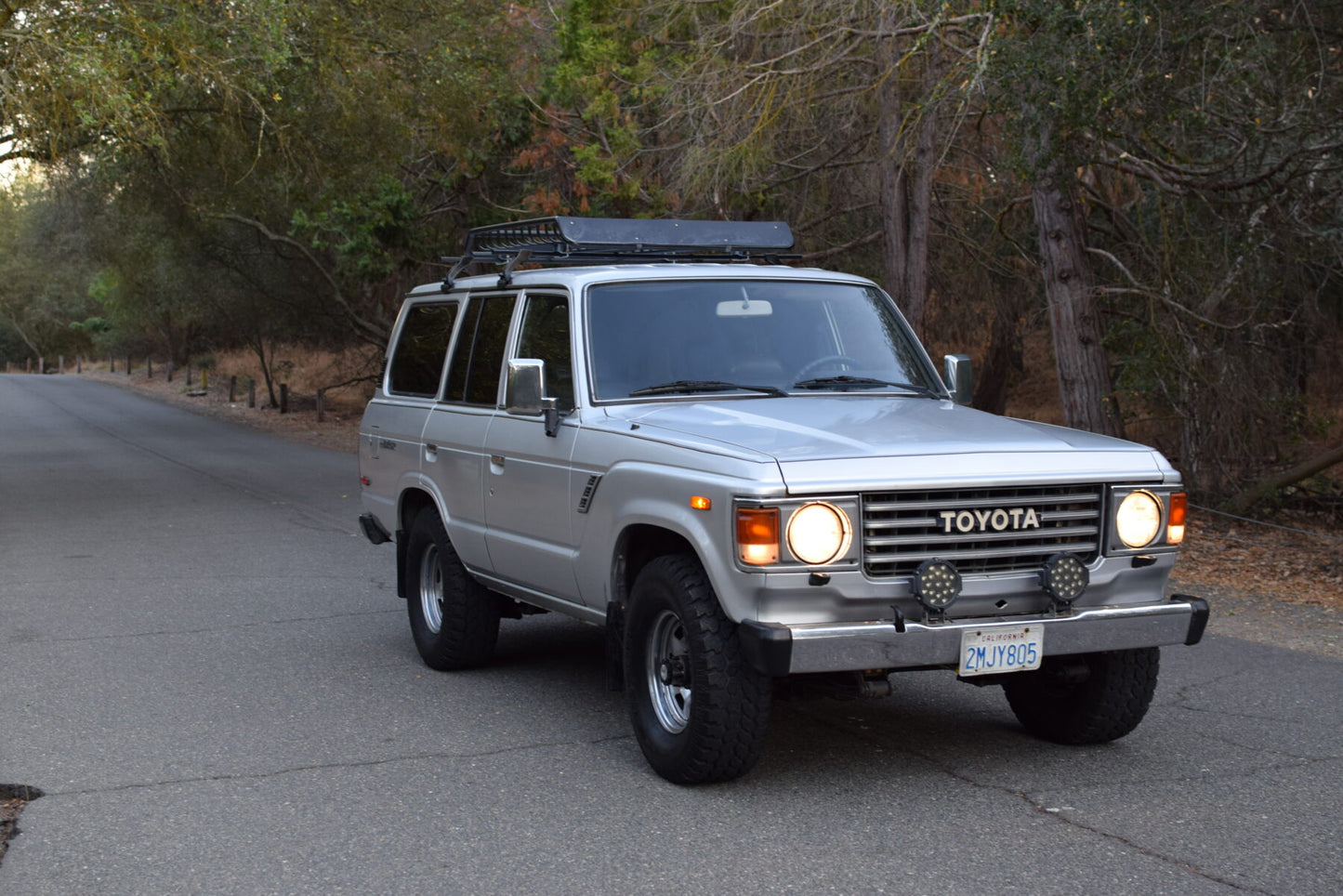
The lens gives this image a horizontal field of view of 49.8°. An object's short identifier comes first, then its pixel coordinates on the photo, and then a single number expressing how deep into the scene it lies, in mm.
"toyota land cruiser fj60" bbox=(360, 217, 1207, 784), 5035
